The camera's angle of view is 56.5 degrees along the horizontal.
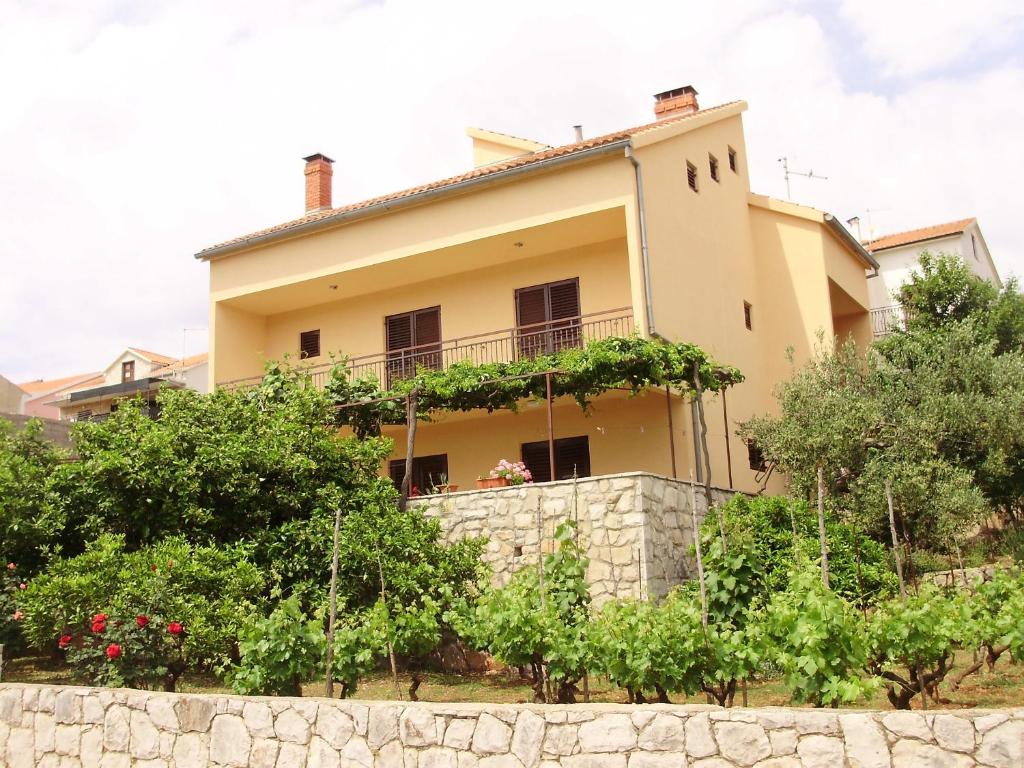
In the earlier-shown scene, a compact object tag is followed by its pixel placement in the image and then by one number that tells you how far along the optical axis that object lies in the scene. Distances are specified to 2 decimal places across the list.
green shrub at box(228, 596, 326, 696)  7.73
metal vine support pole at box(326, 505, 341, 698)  7.66
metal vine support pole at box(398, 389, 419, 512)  12.56
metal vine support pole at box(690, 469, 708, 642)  7.17
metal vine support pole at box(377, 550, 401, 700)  8.13
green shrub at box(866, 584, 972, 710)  6.84
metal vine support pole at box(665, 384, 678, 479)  13.78
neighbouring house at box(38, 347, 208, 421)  34.88
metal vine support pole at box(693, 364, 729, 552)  12.56
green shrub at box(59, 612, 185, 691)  8.59
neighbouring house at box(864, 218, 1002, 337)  25.45
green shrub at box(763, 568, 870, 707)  6.18
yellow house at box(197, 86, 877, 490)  15.47
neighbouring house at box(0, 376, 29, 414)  27.68
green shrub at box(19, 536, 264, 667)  8.92
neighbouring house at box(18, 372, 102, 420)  42.44
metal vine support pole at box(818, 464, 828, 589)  7.36
